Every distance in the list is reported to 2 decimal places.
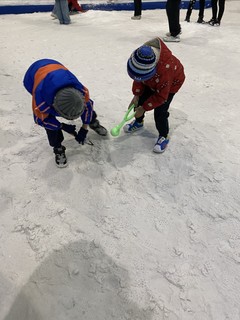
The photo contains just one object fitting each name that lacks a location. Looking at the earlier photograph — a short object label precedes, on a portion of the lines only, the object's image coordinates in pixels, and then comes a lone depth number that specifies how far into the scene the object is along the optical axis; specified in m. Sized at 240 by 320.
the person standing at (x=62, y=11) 3.47
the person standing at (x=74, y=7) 3.97
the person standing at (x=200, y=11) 3.38
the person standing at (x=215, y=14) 3.28
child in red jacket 1.17
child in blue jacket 1.11
